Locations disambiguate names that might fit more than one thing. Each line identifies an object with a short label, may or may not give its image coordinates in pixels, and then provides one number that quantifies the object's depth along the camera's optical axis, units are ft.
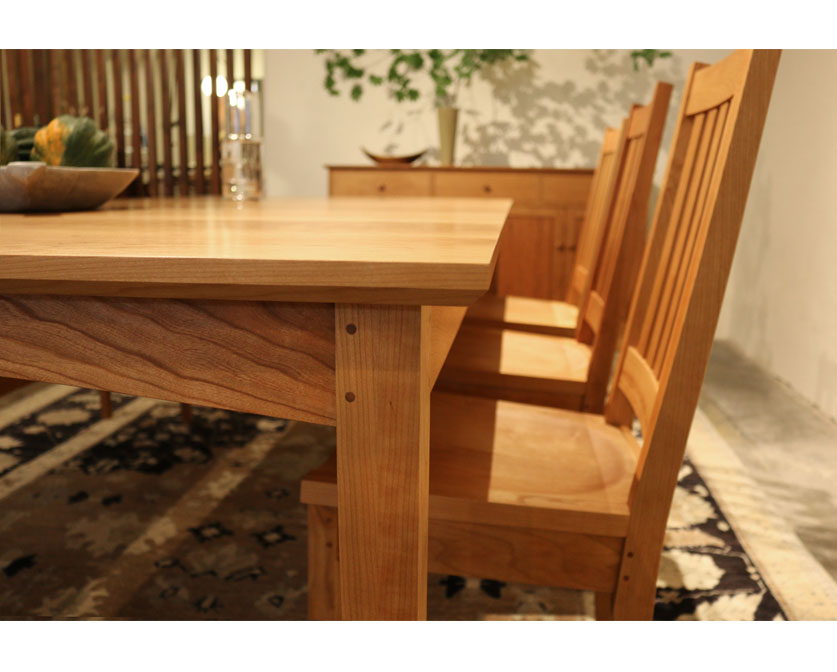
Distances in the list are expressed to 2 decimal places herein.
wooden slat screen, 13.44
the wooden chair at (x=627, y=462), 2.62
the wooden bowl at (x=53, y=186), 3.49
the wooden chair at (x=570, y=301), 6.20
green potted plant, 12.12
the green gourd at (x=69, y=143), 4.00
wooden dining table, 1.86
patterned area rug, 4.51
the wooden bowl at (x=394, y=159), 11.43
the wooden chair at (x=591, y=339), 4.56
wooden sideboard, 10.97
